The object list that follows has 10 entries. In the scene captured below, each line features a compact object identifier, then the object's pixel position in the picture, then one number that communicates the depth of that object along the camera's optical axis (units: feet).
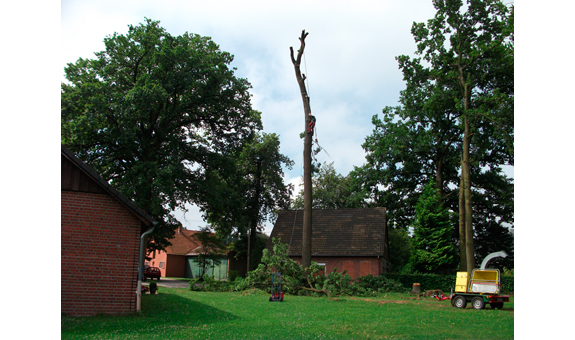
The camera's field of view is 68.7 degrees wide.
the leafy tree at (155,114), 74.79
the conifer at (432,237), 89.35
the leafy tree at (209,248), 122.31
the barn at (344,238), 87.04
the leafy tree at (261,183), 130.11
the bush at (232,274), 113.60
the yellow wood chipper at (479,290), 50.39
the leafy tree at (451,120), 71.87
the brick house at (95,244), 34.60
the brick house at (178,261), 159.84
